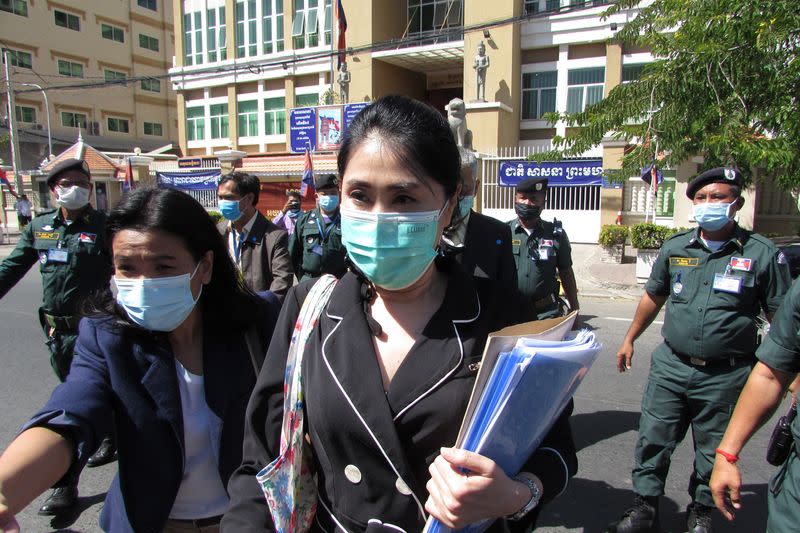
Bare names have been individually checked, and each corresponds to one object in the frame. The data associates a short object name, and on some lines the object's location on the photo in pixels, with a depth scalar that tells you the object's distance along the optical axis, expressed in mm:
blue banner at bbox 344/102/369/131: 20928
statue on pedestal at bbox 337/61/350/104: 25375
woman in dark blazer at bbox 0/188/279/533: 1688
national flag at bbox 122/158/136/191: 22500
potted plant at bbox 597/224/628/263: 12992
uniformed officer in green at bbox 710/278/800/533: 1866
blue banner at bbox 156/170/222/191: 24359
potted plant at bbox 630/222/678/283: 11016
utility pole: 22625
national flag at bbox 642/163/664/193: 14056
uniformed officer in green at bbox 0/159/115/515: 3809
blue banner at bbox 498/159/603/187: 15883
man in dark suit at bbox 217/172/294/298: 4254
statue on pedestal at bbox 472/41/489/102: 21416
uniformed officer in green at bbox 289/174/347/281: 5113
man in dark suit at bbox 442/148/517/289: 3217
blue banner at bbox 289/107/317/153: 23094
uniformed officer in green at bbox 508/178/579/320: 4496
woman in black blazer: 1253
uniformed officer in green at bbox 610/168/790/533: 3057
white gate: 16422
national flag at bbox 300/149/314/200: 13891
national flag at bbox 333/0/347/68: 22047
